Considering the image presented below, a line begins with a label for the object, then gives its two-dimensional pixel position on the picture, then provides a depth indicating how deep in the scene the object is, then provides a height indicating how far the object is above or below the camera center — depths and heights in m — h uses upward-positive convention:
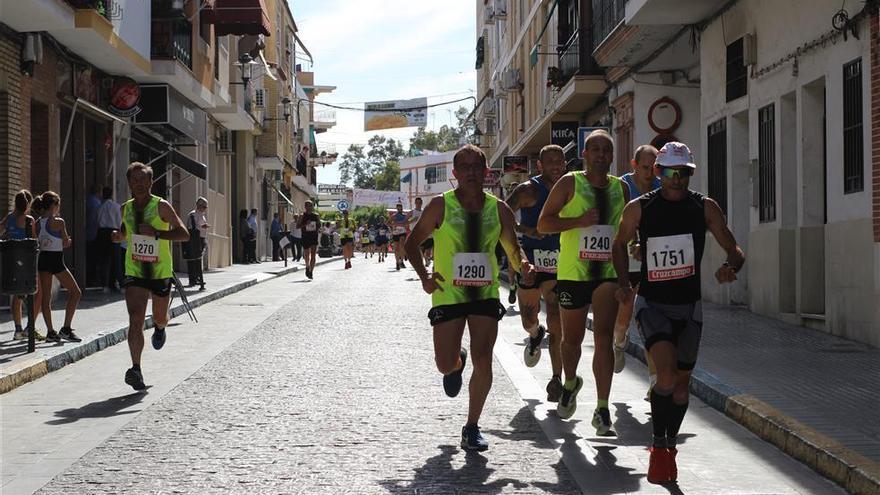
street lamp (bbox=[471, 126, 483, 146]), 72.89 +6.25
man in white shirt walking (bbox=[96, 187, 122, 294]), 21.72 +0.30
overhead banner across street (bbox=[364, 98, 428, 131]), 114.89 +11.71
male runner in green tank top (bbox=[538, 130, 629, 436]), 7.91 +0.00
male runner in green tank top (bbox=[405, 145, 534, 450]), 7.24 -0.19
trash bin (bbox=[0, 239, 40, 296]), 11.69 -0.21
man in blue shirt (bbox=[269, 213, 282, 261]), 49.25 +0.34
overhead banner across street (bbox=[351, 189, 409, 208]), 126.62 +4.55
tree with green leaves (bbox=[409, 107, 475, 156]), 143.75 +11.81
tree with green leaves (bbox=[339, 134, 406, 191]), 147.75 +9.73
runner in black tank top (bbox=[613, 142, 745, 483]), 6.28 -0.17
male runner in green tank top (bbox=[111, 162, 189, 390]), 9.98 -0.04
